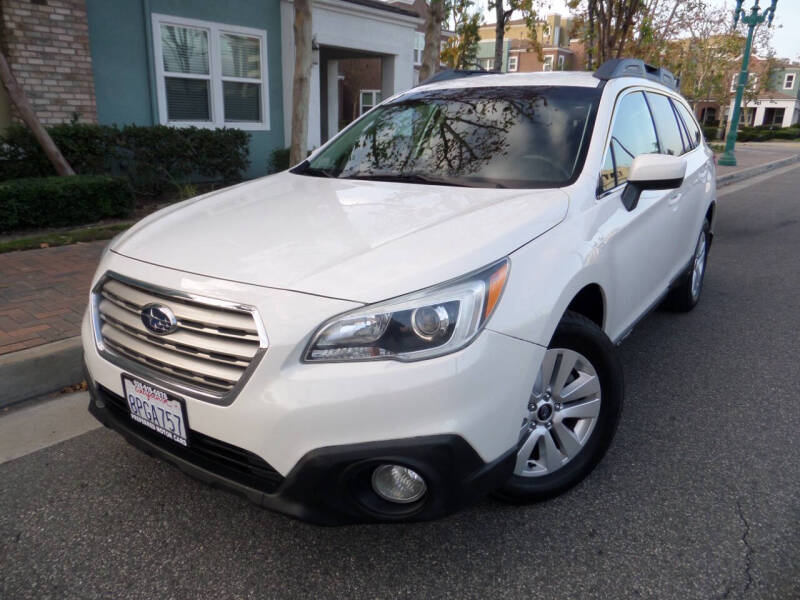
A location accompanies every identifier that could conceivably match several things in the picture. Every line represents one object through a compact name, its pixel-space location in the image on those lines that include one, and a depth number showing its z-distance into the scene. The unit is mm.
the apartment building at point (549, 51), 53938
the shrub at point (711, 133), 45925
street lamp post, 17062
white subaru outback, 1858
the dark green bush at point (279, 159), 10852
